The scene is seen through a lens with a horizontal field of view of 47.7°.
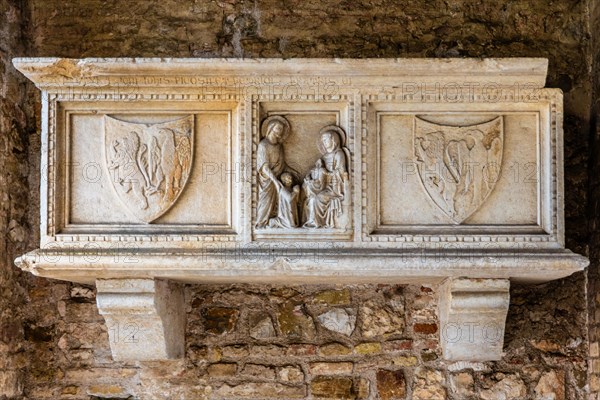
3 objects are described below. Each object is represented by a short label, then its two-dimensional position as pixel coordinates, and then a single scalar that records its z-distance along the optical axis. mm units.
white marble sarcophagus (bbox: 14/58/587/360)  3322
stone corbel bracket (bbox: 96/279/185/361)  3408
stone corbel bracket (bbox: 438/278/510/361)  3420
